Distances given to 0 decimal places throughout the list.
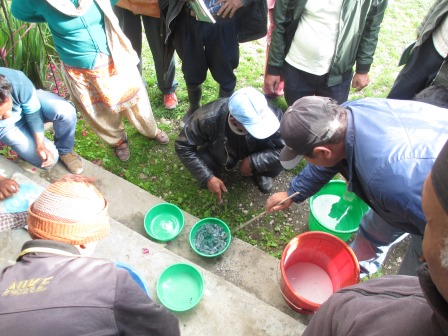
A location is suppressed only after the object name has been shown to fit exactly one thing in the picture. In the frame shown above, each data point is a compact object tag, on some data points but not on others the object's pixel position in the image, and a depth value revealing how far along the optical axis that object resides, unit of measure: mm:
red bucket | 2438
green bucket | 3062
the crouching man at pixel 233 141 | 2793
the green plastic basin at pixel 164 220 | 3156
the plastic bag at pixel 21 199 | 2867
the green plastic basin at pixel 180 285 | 2537
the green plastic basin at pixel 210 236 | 2987
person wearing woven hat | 1213
